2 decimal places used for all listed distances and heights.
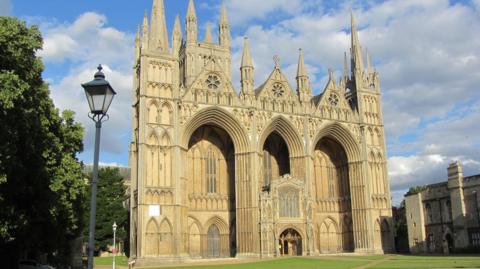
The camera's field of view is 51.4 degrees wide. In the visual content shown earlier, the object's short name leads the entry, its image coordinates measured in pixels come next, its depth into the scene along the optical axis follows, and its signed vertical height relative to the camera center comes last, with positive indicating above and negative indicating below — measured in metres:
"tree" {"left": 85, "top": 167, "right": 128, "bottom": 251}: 65.19 +4.13
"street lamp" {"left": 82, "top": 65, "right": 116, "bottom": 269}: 10.49 +2.84
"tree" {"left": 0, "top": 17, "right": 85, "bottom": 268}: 18.50 +3.83
